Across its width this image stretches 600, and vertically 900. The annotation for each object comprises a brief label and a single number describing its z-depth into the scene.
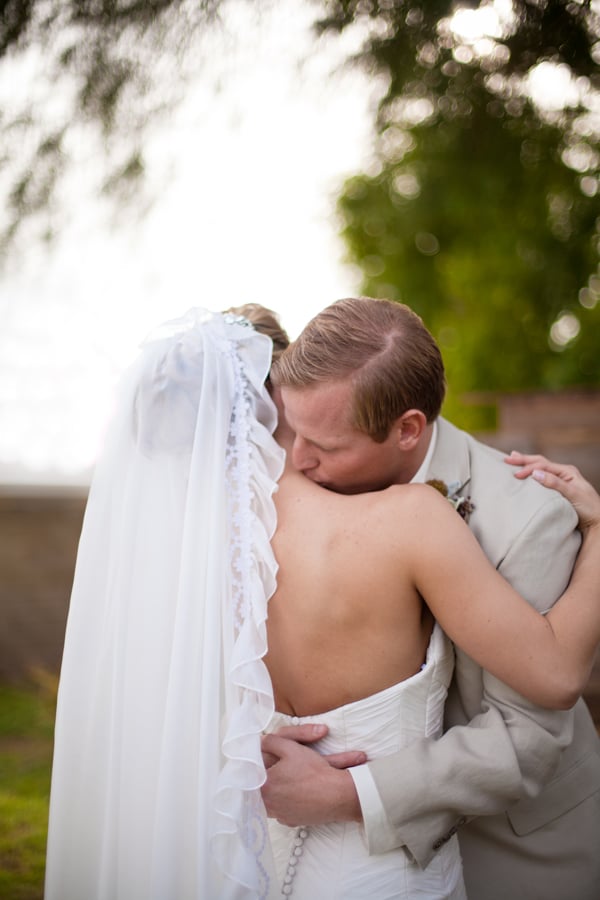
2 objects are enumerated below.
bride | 1.82
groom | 1.89
